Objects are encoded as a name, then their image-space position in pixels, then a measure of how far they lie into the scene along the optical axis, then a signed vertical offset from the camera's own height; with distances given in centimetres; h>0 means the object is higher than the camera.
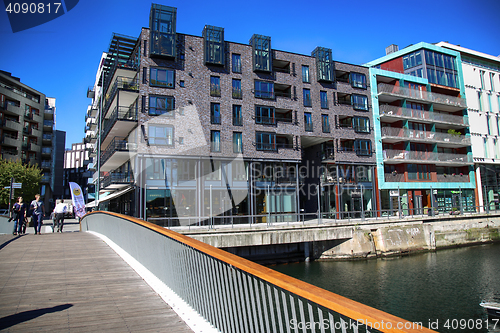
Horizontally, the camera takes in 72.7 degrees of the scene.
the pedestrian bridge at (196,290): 246 -107
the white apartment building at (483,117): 4503 +1126
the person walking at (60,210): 2000 -8
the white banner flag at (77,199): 3073 +81
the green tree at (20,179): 4036 +384
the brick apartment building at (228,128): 2836 +710
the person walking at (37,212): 1573 -13
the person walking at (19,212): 1669 -12
